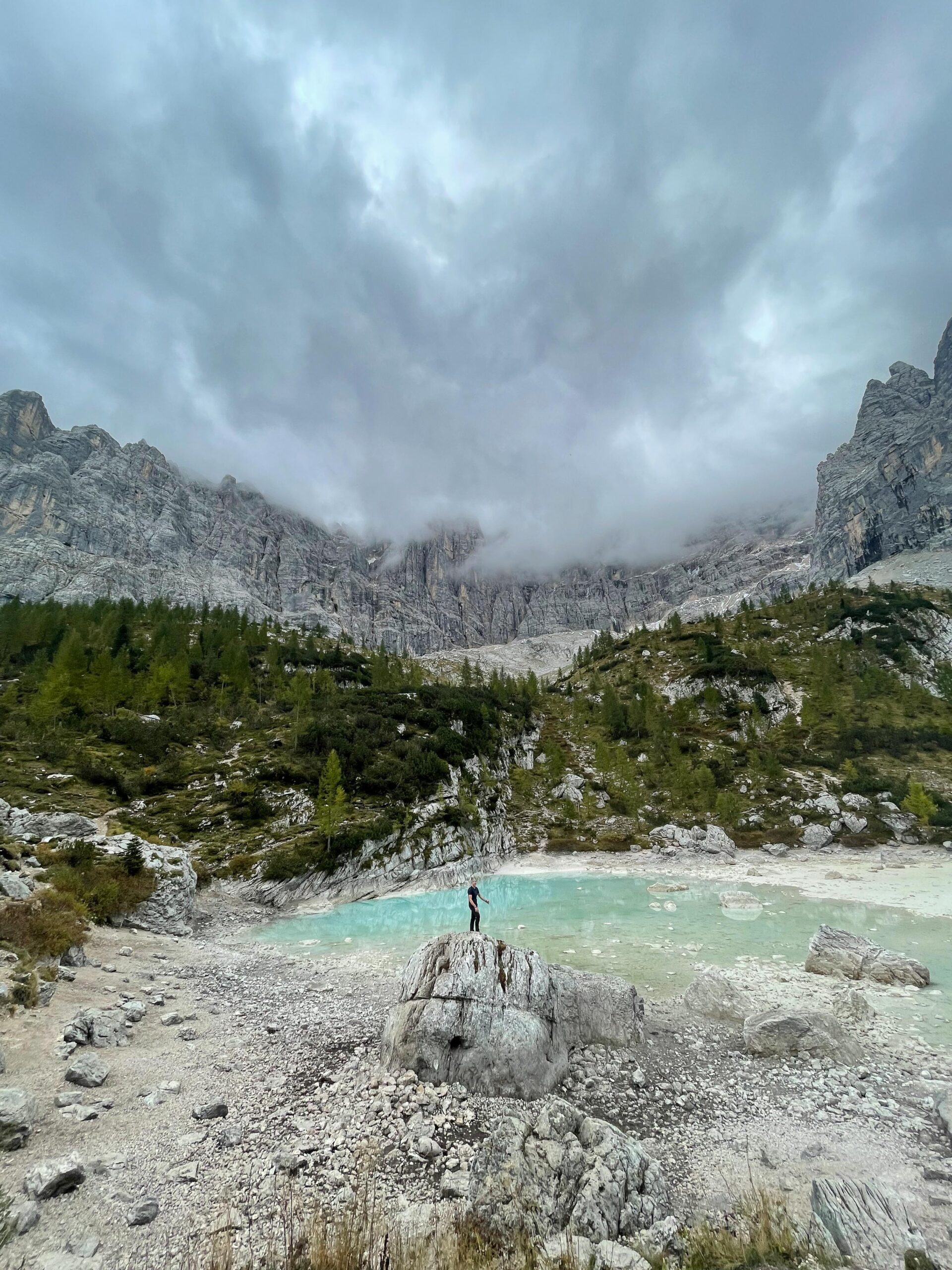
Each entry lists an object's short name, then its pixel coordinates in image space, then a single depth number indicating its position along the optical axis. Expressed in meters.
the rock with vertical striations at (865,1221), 7.09
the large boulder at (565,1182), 7.67
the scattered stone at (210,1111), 10.42
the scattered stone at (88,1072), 10.75
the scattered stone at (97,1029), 12.57
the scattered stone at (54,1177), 7.35
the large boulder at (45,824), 32.81
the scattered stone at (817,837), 61.50
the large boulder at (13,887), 19.80
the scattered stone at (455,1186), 8.59
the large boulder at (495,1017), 12.47
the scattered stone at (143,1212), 7.31
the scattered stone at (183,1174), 8.51
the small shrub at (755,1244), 6.97
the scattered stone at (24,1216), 6.57
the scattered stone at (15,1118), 8.34
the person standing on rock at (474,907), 21.64
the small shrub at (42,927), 16.95
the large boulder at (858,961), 20.41
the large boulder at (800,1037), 14.41
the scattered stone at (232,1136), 9.66
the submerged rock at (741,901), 36.97
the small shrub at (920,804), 60.41
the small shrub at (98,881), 24.22
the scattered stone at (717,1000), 17.06
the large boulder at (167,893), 28.67
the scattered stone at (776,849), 61.31
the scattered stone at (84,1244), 6.55
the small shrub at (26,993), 13.26
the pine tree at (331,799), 47.66
